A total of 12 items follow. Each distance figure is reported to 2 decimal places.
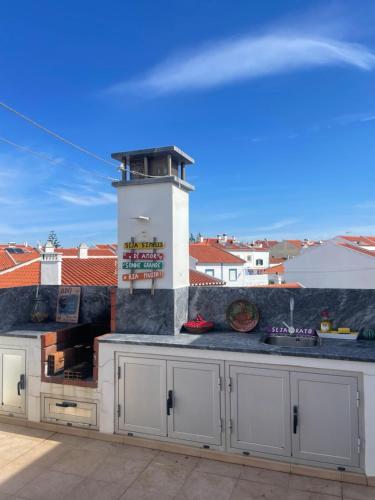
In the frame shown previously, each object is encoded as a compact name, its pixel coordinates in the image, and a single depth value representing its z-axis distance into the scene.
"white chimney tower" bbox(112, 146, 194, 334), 4.11
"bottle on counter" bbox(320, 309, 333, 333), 3.84
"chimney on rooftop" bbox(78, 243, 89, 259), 22.59
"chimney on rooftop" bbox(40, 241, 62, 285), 11.03
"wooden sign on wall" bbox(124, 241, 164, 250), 4.14
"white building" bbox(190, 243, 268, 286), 27.42
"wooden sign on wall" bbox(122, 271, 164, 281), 4.12
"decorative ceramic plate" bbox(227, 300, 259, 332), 4.17
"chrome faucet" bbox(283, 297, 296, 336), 4.04
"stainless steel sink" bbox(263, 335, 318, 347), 3.62
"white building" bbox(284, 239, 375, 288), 16.70
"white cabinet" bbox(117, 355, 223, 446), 3.45
